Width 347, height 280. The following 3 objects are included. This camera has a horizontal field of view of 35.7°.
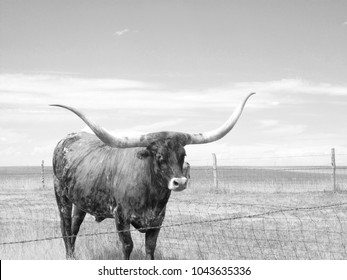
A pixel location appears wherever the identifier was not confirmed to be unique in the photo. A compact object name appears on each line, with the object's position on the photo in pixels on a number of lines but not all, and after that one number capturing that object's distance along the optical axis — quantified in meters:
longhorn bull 5.69
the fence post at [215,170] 21.85
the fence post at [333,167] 20.41
